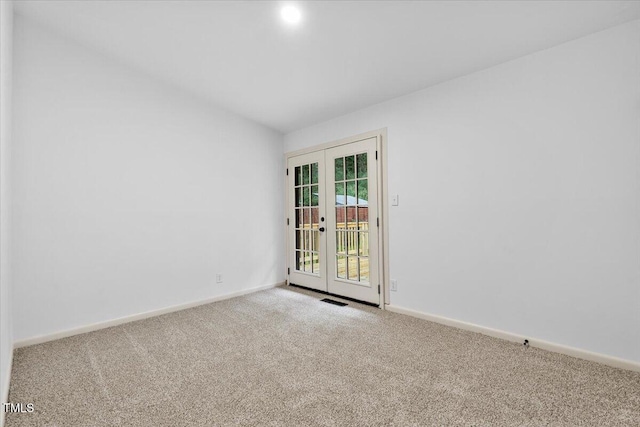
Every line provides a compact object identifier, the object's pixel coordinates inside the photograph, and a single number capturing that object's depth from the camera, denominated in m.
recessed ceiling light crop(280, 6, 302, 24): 2.21
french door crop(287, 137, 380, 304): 3.48
